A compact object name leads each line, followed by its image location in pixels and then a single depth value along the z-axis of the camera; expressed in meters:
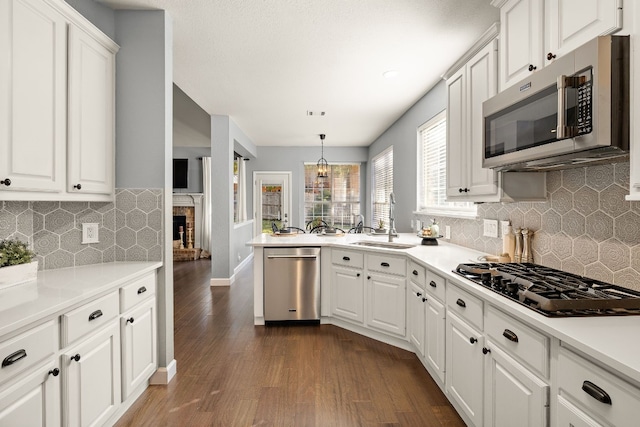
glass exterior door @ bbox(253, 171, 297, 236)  8.12
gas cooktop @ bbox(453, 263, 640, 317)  1.26
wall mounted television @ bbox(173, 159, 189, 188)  8.28
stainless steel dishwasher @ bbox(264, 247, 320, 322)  3.58
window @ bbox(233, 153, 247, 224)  7.44
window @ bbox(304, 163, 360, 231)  8.23
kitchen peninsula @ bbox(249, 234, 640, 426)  1.01
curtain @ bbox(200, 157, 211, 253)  8.30
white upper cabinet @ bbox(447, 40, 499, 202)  2.17
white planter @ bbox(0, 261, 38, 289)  1.69
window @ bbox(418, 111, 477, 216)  3.64
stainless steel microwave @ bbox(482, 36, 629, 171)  1.24
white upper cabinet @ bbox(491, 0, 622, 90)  1.32
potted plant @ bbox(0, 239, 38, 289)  1.70
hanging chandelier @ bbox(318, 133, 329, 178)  6.70
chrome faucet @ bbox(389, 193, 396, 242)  3.50
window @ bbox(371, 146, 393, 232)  6.27
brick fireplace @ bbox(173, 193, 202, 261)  8.38
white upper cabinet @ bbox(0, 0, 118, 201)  1.64
